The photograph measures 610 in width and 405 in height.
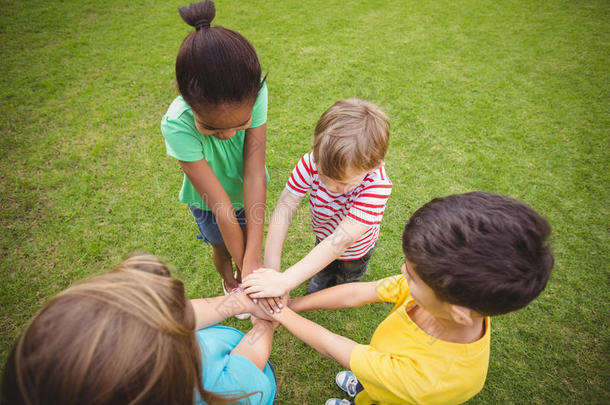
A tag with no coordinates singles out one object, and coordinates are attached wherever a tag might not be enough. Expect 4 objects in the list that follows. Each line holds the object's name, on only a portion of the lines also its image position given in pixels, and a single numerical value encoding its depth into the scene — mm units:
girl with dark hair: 1106
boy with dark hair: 881
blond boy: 1283
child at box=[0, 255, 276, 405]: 644
